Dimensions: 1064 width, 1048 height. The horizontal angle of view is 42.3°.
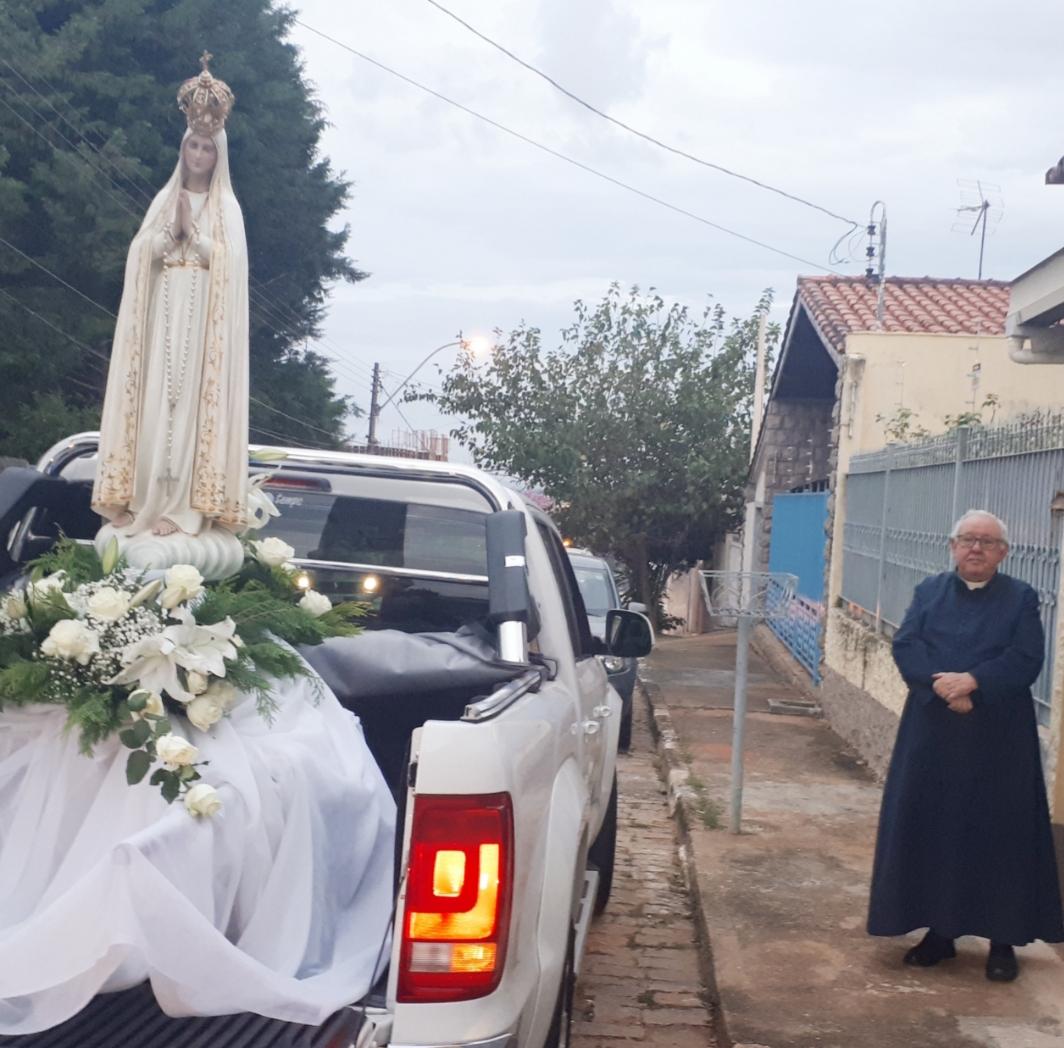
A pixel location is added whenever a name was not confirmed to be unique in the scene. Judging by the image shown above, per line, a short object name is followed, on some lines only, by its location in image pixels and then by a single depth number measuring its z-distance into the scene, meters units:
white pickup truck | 2.61
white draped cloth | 2.44
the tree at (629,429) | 25.56
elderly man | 5.08
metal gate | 14.49
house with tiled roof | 12.89
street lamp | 42.47
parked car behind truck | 10.91
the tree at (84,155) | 23.31
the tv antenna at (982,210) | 18.77
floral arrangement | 2.76
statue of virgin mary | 4.13
